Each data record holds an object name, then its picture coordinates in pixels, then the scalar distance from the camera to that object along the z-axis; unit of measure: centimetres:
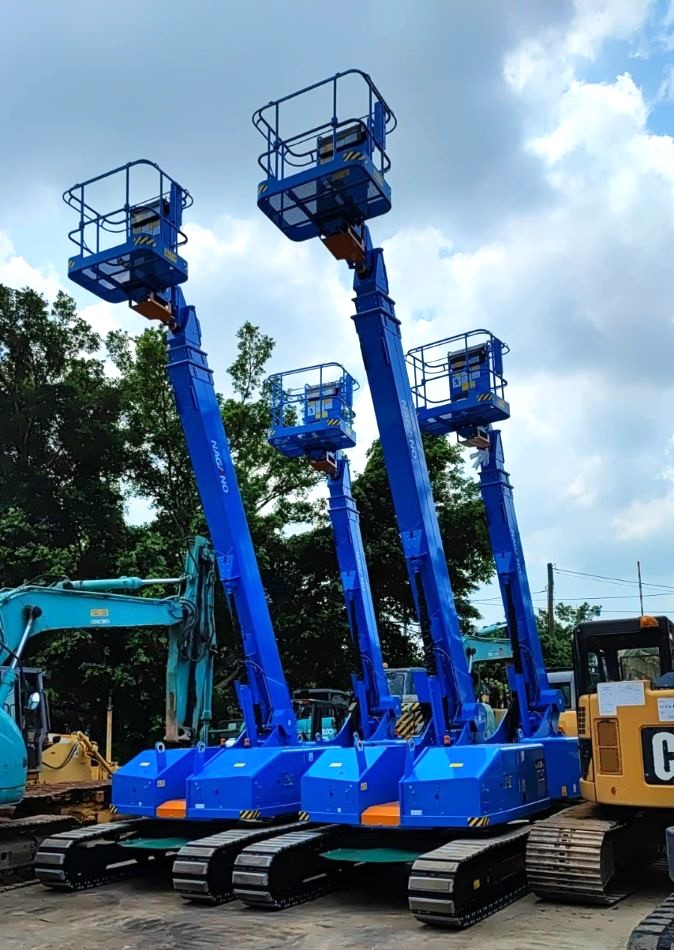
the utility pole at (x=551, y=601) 3733
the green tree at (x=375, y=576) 2792
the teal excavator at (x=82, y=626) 1222
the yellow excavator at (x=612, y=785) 853
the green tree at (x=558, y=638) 3272
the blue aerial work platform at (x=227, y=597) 1063
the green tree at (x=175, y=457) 2919
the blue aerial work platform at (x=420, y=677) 919
